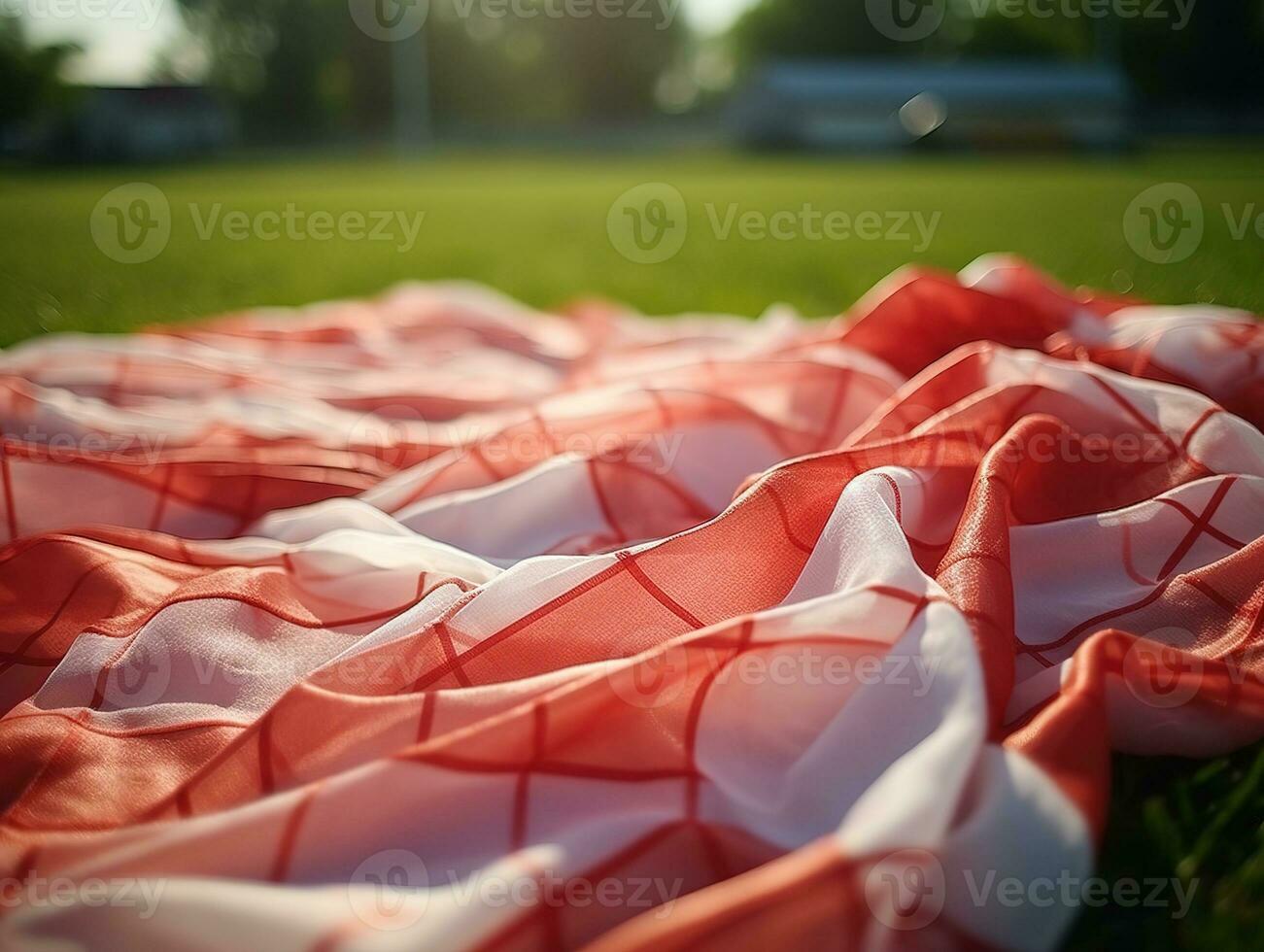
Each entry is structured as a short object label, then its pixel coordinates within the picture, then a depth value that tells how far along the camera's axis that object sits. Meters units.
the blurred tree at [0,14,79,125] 13.74
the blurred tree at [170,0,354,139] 32.31
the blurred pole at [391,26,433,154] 32.59
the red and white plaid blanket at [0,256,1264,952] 0.62
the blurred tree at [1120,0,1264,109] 22.81
